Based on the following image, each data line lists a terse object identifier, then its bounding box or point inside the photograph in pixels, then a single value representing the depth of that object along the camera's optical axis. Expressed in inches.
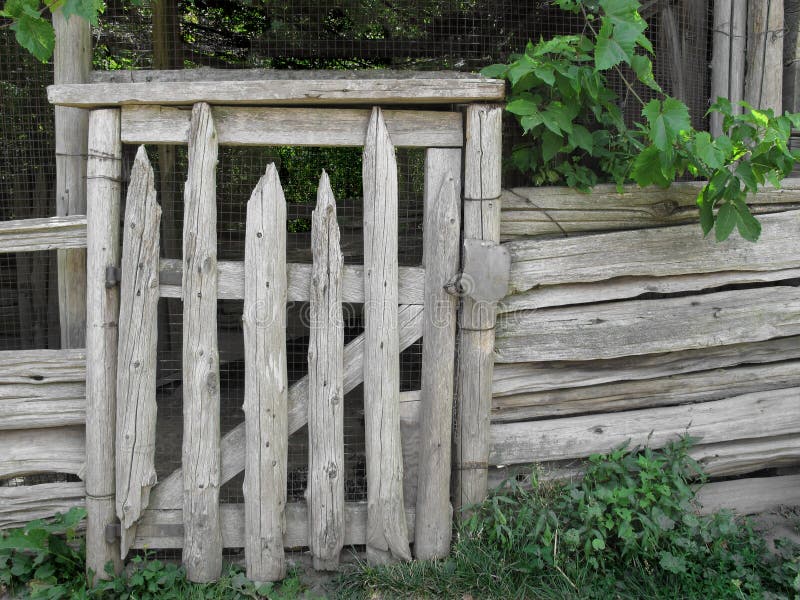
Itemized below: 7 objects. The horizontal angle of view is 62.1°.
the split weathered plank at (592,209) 132.3
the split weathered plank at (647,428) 135.9
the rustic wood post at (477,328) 122.6
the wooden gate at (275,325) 119.7
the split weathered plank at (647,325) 133.3
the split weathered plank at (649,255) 130.6
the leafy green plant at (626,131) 111.7
